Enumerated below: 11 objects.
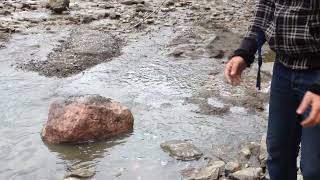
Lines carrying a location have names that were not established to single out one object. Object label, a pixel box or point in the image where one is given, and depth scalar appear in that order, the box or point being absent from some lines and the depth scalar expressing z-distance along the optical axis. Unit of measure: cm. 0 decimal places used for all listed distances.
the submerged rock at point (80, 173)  411
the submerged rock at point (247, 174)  389
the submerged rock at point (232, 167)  409
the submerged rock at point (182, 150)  448
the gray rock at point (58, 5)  1086
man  228
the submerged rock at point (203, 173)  399
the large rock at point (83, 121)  471
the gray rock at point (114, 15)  1041
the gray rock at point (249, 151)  446
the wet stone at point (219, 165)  415
